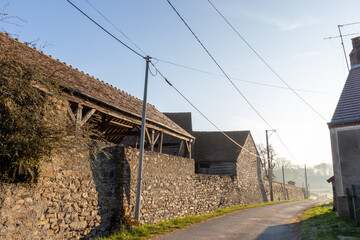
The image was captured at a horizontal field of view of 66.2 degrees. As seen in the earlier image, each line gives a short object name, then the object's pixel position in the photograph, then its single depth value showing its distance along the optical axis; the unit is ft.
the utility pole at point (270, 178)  94.17
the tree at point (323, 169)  506.48
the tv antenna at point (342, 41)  52.69
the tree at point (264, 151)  157.16
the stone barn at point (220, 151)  80.07
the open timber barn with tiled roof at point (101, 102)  29.78
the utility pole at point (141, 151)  31.53
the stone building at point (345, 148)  35.14
